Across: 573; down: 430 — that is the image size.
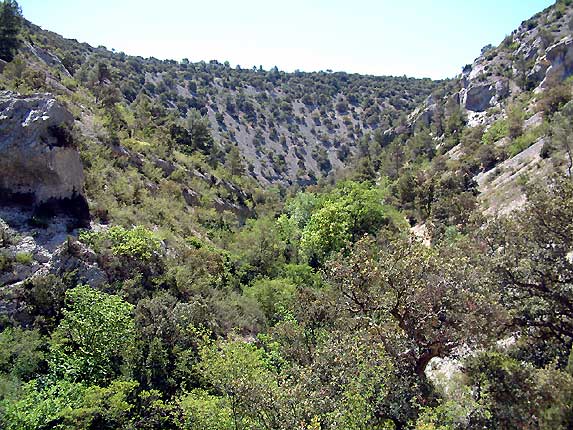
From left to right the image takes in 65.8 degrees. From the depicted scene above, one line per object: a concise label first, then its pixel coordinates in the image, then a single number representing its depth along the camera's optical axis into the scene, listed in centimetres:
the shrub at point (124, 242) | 2030
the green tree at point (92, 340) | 1441
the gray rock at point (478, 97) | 6544
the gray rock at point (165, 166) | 3728
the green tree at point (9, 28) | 3270
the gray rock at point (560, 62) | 5156
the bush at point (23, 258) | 1816
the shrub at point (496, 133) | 5052
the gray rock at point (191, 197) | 3719
